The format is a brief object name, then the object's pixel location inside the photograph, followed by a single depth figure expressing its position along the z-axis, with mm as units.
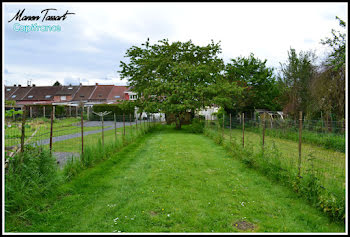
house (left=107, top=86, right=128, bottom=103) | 54438
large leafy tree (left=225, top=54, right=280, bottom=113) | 28156
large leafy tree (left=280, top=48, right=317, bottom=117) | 24578
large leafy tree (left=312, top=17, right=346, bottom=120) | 16141
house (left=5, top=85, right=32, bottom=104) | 53609
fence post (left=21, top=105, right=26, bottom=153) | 5080
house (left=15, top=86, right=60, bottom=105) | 53659
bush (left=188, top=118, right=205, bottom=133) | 21516
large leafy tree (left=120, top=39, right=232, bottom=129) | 21750
